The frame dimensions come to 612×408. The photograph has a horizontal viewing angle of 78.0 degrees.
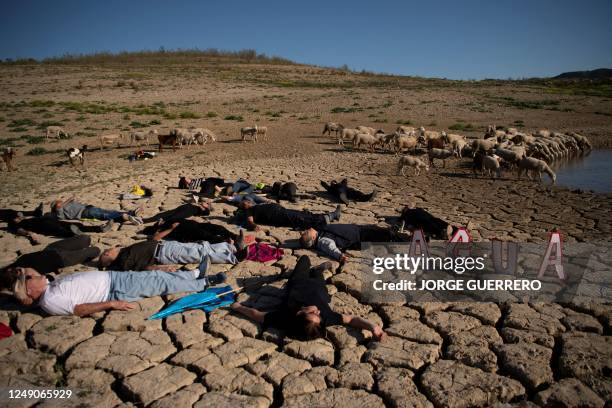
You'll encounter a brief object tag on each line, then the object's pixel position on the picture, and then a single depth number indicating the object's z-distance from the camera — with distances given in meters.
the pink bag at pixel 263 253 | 5.48
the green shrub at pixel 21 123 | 19.58
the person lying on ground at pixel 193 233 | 5.79
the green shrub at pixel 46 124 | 19.03
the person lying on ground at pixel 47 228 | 6.15
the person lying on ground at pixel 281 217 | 6.59
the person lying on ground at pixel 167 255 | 4.90
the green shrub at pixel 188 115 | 22.74
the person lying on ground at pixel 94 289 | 4.01
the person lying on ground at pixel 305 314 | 3.68
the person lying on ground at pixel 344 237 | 5.68
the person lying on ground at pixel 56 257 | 4.21
